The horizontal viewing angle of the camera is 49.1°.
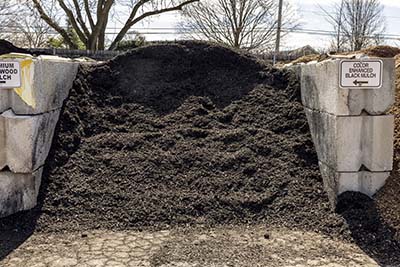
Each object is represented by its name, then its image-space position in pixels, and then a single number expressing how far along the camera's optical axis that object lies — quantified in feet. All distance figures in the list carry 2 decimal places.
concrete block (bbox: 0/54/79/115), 12.50
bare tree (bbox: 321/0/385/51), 75.61
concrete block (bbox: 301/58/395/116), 12.31
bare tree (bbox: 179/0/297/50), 68.39
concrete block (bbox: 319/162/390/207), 12.61
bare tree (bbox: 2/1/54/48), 57.28
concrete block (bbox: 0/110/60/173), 12.35
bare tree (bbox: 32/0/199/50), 57.82
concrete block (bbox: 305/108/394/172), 12.41
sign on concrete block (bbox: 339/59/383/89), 12.18
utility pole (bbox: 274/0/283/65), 72.80
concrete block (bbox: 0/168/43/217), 12.49
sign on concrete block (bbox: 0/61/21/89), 12.37
